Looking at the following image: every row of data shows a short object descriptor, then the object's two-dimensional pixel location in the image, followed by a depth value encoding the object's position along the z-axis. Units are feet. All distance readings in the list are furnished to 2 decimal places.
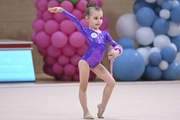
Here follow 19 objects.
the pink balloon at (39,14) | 48.05
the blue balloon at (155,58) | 46.85
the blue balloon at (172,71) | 47.55
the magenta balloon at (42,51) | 48.62
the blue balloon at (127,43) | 47.42
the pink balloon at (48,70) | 49.99
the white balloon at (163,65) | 47.24
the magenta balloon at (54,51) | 47.09
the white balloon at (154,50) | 47.42
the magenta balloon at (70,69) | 47.16
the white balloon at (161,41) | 47.26
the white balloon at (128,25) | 48.39
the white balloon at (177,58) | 48.80
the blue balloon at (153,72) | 47.78
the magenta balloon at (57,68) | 47.85
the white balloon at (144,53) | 47.70
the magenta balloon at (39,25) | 47.16
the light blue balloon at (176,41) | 48.49
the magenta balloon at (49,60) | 48.47
